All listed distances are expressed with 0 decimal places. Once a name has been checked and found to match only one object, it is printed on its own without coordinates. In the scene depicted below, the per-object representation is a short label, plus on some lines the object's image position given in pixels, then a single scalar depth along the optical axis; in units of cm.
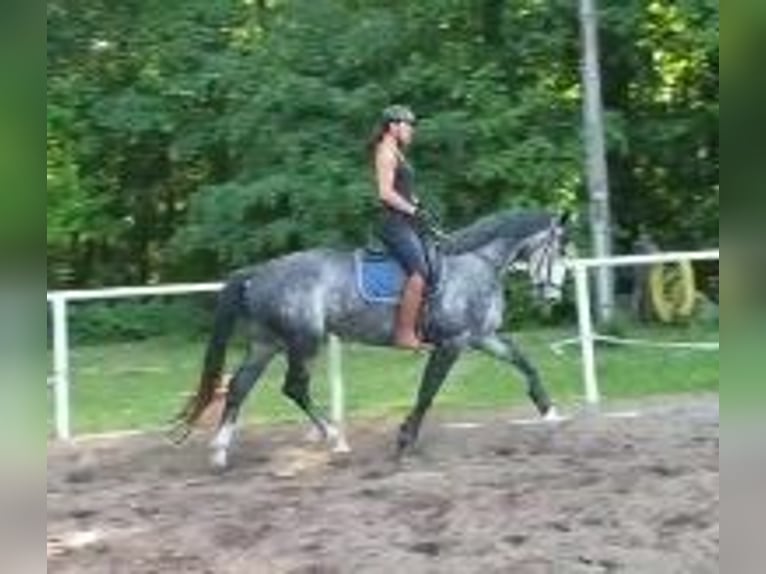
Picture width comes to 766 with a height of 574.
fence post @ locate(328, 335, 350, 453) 906
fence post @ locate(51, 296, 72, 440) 905
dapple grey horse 839
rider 817
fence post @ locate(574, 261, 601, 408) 974
